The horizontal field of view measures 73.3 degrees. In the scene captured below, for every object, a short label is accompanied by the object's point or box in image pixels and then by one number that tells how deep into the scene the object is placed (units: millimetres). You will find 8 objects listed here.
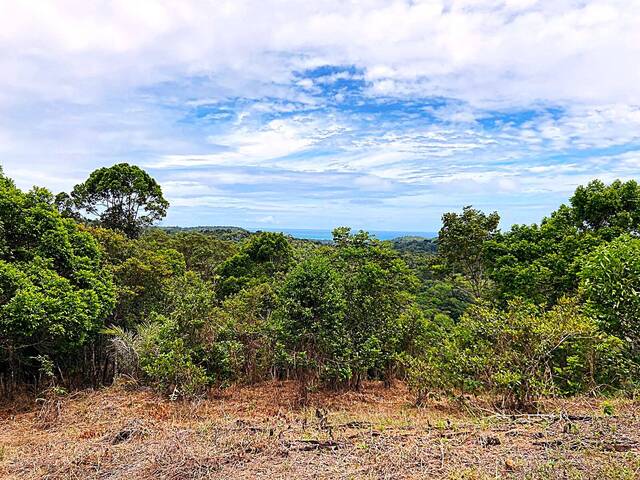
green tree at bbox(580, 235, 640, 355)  6414
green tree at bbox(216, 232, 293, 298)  16594
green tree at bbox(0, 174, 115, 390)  7082
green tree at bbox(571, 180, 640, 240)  10859
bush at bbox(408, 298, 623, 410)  6766
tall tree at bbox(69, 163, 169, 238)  17406
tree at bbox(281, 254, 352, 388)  8562
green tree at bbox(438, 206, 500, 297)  14383
